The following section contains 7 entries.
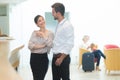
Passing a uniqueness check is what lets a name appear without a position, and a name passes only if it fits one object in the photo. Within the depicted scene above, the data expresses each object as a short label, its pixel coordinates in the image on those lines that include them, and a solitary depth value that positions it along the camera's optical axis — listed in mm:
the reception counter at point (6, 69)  1794
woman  4066
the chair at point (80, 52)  10046
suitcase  9461
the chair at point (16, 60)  4259
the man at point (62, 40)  3527
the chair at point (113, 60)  8727
